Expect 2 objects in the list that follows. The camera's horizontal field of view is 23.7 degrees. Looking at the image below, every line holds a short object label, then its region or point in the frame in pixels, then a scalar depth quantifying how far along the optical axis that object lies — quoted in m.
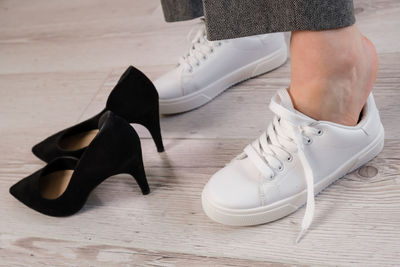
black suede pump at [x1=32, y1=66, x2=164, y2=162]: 1.48
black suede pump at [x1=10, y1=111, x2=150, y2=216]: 1.40
